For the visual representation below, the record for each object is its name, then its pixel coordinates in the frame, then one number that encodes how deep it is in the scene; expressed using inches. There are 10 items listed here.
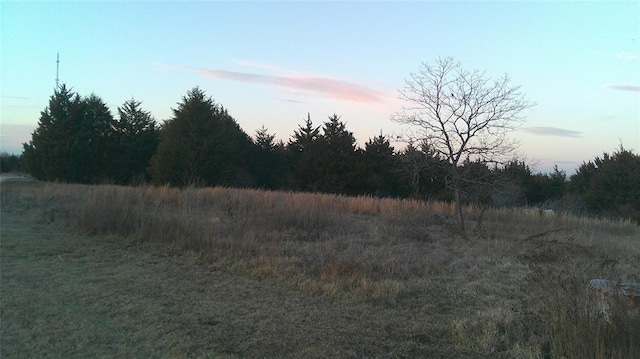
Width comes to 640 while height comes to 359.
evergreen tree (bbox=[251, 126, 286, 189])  1871.3
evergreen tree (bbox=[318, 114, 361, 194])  1651.1
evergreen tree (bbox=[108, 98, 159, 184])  1675.7
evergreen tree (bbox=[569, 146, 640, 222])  1477.6
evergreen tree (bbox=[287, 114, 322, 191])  1683.1
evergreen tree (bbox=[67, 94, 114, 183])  1503.4
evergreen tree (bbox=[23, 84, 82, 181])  1477.6
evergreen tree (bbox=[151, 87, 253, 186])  1439.5
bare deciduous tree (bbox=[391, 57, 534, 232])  563.8
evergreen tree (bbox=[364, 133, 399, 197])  1734.7
